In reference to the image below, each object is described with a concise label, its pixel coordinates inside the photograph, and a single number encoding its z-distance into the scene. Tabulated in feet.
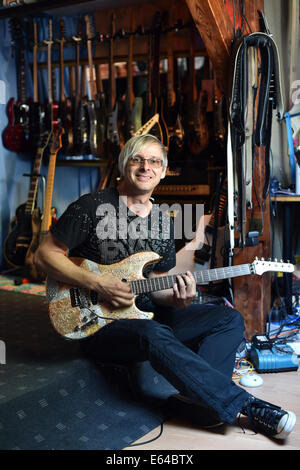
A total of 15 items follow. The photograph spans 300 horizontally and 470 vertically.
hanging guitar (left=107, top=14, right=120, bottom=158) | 13.69
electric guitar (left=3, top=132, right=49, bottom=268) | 14.17
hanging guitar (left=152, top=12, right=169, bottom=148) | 12.99
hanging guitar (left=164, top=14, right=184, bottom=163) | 13.03
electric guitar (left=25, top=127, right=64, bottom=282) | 13.55
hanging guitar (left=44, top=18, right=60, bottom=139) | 14.40
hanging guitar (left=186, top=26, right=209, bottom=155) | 12.84
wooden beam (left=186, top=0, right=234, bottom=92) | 7.74
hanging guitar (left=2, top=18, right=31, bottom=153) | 14.79
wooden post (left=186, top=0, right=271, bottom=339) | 9.13
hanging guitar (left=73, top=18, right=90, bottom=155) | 13.99
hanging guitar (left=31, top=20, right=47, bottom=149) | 14.48
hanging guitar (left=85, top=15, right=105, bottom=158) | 13.94
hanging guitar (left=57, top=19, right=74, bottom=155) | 14.21
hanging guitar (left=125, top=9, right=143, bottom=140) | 13.37
